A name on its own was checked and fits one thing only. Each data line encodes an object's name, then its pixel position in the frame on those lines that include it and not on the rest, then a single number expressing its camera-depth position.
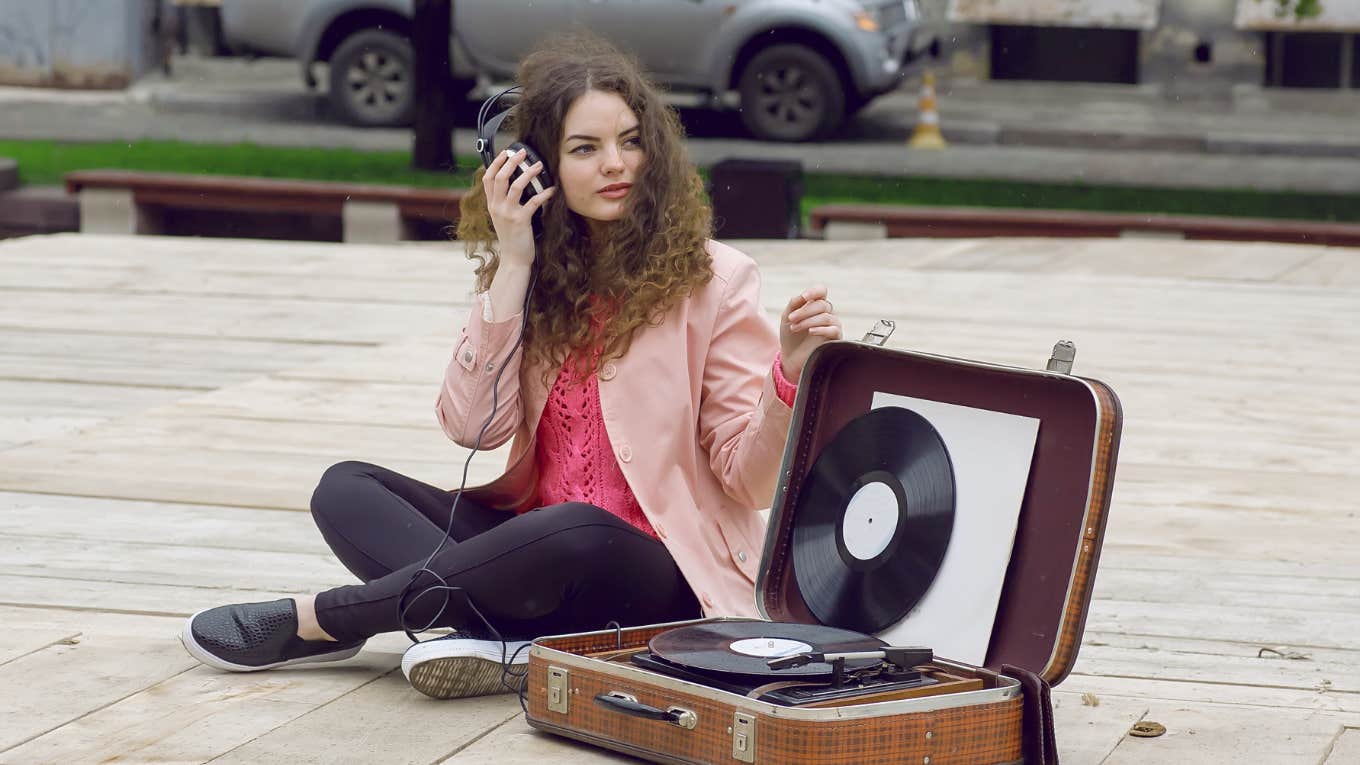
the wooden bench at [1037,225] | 10.20
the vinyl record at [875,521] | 2.93
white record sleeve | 2.87
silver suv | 15.32
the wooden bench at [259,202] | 11.02
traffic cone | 16.43
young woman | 3.15
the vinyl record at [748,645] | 2.72
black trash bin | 10.62
